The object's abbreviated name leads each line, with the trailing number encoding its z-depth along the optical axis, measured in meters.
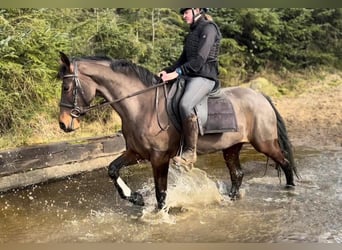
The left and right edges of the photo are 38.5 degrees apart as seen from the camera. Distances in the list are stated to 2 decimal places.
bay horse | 3.00
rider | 3.07
